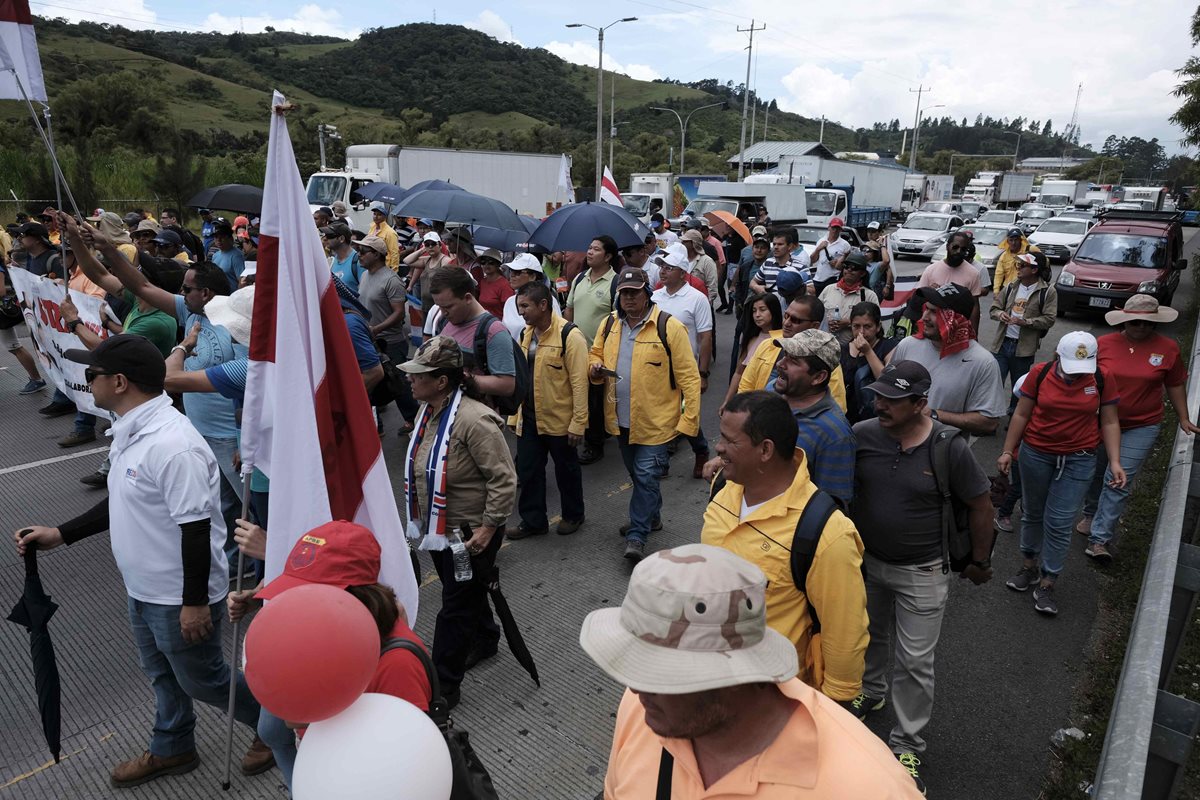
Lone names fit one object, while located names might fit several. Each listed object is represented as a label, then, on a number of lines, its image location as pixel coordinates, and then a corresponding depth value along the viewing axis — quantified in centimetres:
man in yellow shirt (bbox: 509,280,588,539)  525
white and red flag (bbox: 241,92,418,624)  283
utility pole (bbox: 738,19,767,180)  3766
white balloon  147
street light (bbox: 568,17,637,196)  2964
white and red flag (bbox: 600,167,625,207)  1233
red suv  1367
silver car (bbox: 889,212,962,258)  2384
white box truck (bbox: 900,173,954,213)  4691
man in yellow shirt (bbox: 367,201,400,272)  1170
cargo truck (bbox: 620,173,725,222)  2784
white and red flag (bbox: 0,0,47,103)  401
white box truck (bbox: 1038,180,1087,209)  4934
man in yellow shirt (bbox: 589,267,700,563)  505
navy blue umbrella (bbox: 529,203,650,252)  820
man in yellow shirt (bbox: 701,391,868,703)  249
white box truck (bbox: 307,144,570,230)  2033
